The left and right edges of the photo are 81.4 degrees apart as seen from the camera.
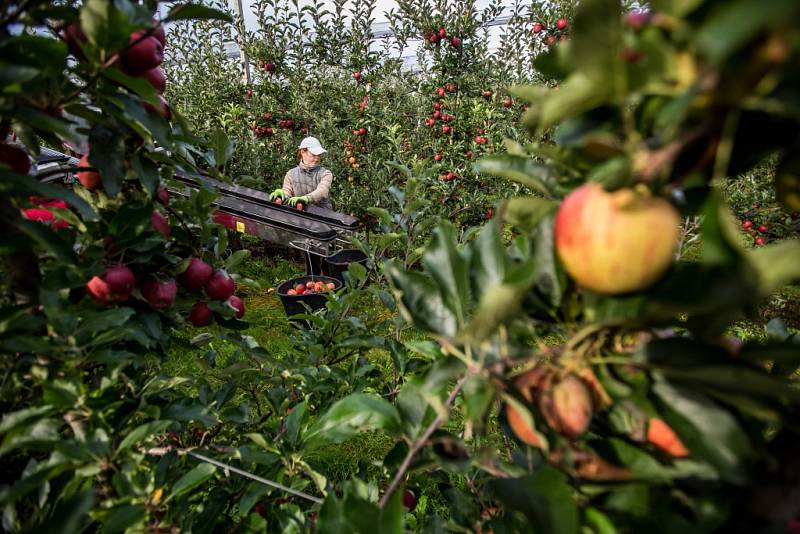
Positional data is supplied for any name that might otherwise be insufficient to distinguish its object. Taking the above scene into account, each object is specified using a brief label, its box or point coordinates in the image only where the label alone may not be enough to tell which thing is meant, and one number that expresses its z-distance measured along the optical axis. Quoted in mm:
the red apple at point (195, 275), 1017
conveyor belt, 4285
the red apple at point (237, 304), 1194
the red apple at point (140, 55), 748
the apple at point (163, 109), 785
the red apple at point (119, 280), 805
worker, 4688
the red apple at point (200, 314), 1062
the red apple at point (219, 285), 1071
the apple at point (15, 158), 725
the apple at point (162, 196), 968
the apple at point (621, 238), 330
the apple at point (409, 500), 1106
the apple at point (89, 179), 896
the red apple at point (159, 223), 896
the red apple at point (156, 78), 813
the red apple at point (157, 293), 904
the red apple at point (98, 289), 796
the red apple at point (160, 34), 800
